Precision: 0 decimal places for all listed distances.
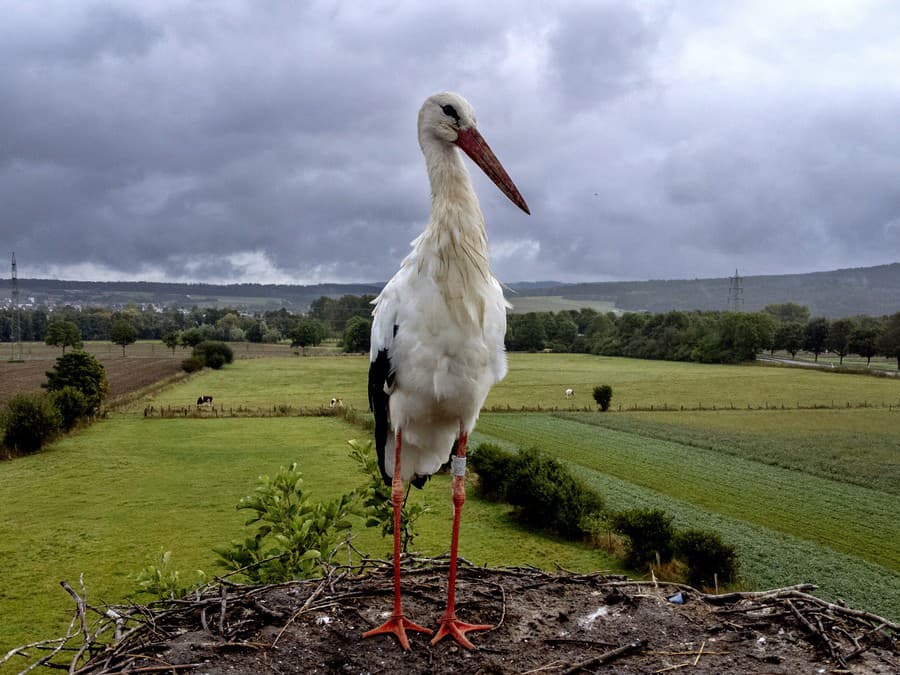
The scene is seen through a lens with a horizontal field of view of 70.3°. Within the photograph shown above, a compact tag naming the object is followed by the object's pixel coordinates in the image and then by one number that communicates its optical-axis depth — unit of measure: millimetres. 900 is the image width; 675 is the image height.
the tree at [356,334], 69362
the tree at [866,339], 63375
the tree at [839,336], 67231
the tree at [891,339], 58097
